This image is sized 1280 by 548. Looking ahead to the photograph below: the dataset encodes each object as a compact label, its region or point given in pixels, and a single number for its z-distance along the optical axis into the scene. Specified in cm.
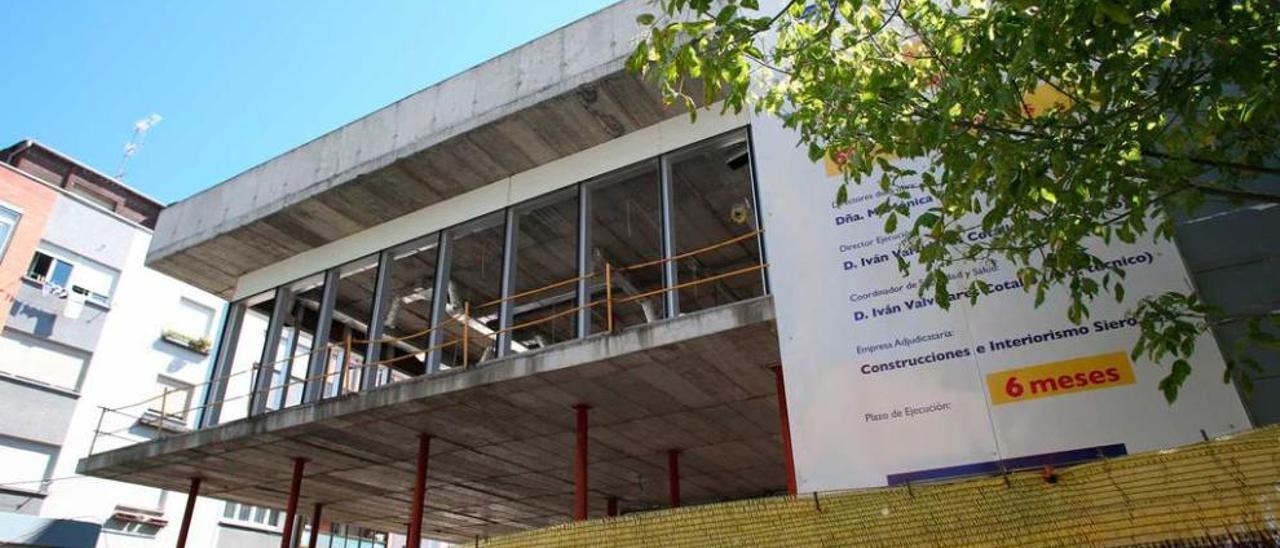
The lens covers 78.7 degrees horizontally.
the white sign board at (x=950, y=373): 673
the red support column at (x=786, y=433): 818
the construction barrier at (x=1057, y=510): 393
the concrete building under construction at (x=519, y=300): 955
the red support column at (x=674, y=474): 1212
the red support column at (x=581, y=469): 947
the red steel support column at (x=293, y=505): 1296
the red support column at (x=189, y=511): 1362
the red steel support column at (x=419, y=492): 1070
